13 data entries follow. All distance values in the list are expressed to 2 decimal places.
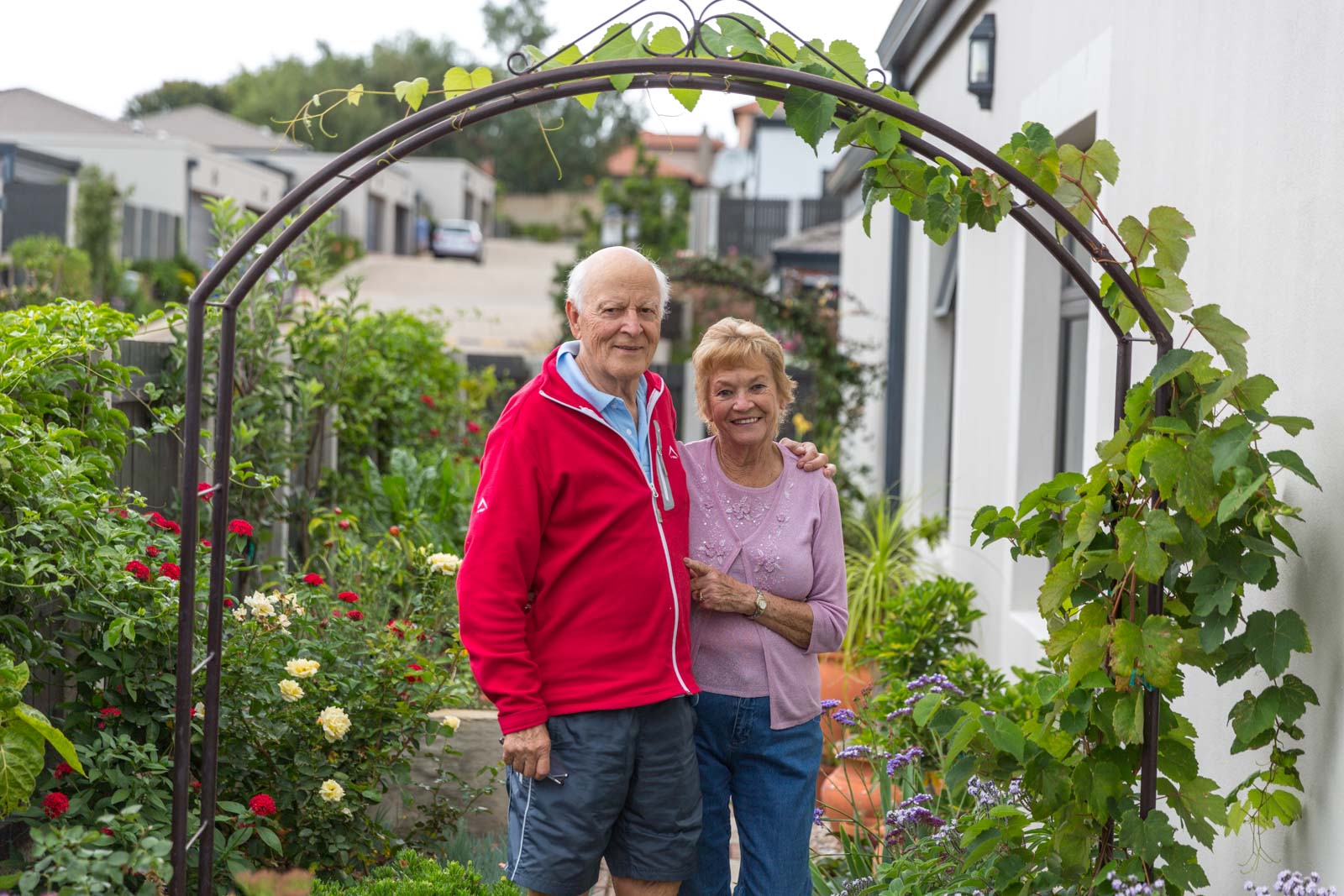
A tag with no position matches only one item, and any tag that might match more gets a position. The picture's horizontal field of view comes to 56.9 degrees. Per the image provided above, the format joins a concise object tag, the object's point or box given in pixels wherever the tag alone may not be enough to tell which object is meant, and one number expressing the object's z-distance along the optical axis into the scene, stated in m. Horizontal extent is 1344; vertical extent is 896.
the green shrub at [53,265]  13.44
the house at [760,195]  21.45
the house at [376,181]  37.47
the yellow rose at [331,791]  2.88
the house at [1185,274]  2.17
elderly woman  2.56
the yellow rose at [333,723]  2.96
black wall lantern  5.10
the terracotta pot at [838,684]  4.87
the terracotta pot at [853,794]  4.07
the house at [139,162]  25.95
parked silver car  39.41
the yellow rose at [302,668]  2.95
